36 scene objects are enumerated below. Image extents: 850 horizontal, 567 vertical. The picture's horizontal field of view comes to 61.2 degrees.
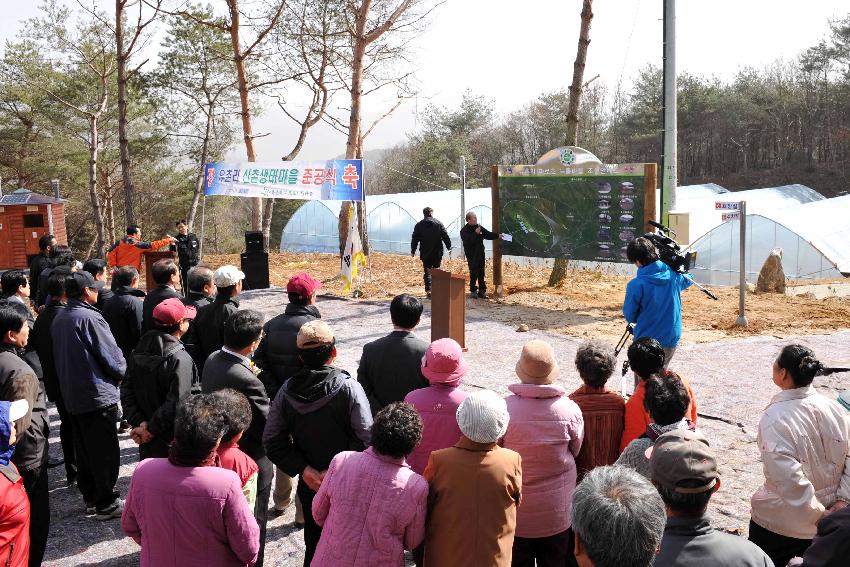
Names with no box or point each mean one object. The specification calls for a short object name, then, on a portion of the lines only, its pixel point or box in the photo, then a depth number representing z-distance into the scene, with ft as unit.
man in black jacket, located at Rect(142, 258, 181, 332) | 17.13
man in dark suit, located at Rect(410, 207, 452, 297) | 39.86
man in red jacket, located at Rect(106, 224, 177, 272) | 38.63
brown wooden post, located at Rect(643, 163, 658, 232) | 37.29
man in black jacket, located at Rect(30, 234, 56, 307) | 27.52
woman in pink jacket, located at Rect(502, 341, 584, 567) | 10.54
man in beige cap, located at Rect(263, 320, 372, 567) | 10.71
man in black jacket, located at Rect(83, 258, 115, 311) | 19.84
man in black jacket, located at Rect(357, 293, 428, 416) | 13.03
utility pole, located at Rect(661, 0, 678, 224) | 37.40
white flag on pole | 41.39
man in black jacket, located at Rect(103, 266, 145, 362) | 18.06
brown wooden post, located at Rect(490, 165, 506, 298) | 43.83
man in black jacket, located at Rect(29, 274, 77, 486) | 16.17
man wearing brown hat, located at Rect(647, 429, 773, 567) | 6.46
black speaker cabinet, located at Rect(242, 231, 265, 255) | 44.93
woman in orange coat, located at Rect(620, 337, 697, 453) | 11.24
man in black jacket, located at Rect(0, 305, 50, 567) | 11.77
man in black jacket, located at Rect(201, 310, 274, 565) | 11.79
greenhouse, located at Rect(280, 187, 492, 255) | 77.25
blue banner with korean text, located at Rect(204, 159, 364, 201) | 41.73
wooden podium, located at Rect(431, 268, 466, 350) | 23.32
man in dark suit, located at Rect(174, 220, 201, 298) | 40.96
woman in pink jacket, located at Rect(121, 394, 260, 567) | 8.56
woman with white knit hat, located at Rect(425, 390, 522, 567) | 8.86
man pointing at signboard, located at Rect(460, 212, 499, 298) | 40.16
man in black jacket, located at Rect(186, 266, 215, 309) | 17.31
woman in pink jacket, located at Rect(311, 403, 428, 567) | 8.59
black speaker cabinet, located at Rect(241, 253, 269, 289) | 45.03
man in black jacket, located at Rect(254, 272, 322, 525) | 14.05
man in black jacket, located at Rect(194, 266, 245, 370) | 16.02
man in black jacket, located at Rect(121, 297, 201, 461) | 12.58
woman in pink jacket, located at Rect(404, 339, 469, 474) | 10.99
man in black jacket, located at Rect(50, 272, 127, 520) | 15.01
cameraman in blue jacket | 19.36
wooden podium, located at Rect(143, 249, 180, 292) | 33.01
